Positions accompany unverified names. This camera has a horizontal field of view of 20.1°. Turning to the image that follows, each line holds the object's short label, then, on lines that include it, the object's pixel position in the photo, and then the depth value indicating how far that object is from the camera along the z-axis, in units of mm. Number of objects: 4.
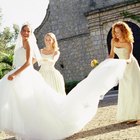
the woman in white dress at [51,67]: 8172
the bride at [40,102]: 6398
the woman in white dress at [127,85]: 7777
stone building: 20250
